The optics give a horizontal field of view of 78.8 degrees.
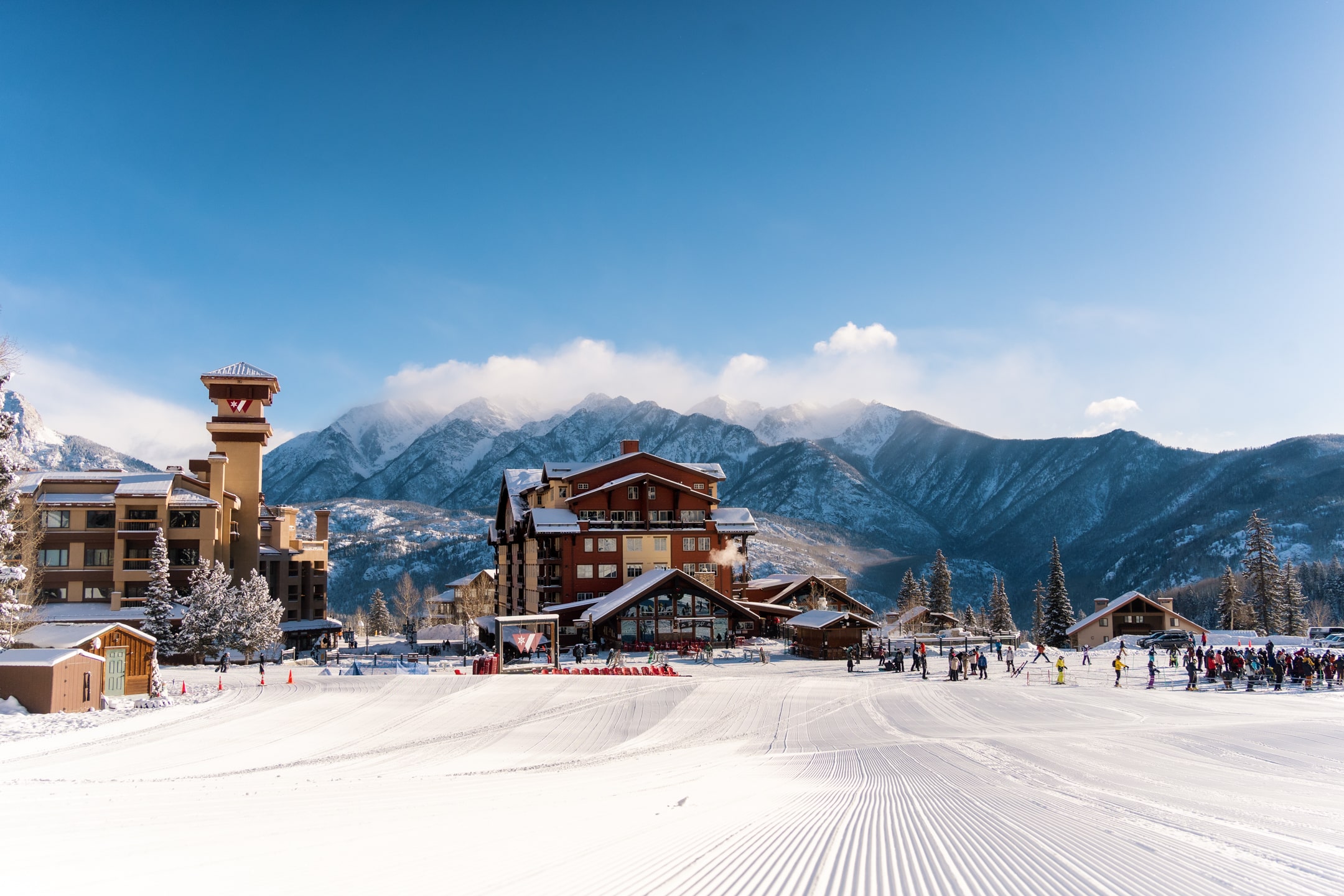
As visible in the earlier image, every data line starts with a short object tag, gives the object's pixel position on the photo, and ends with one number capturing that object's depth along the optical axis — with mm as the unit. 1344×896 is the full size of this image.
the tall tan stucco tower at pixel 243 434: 75312
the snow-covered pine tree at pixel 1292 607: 76875
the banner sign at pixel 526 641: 48406
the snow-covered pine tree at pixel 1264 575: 75688
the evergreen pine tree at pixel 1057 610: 78812
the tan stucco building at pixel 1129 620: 76062
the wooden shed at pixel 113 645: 35531
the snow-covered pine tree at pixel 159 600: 56250
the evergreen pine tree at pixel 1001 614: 92000
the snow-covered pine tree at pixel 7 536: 31250
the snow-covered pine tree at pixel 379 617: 108125
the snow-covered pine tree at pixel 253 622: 56469
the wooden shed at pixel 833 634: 54062
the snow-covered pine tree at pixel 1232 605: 79250
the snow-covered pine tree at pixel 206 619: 54750
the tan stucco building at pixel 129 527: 63656
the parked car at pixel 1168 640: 62312
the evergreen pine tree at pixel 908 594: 102438
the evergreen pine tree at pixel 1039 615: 92775
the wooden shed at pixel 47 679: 30359
